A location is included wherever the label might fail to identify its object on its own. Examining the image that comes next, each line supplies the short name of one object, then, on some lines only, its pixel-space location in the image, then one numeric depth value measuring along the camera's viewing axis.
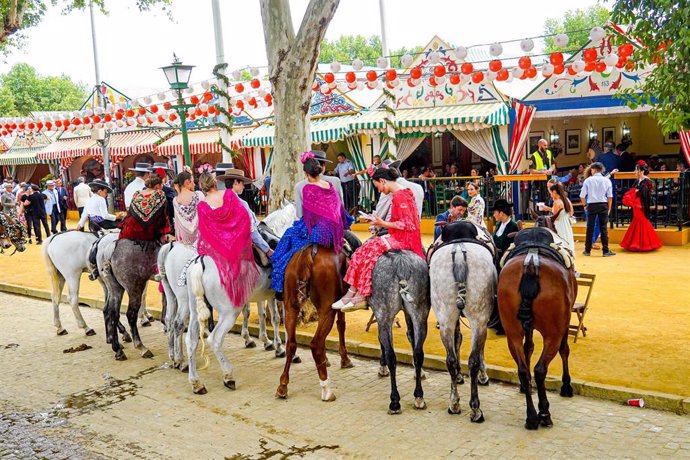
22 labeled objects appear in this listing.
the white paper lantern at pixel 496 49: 14.14
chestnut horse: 6.93
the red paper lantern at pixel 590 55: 13.74
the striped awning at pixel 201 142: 22.31
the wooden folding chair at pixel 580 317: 7.71
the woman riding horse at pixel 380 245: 6.64
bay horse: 5.80
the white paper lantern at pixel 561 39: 13.20
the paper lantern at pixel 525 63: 14.23
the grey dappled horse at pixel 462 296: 6.17
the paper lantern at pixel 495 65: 14.50
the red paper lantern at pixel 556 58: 14.02
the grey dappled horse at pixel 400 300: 6.50
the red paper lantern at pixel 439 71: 16.22
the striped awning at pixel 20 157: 31.61
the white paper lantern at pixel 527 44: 13.51
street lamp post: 12.56
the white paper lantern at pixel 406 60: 15.67
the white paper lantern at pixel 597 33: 12.81
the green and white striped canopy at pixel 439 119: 16.39
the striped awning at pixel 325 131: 18.98
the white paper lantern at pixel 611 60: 13.51
